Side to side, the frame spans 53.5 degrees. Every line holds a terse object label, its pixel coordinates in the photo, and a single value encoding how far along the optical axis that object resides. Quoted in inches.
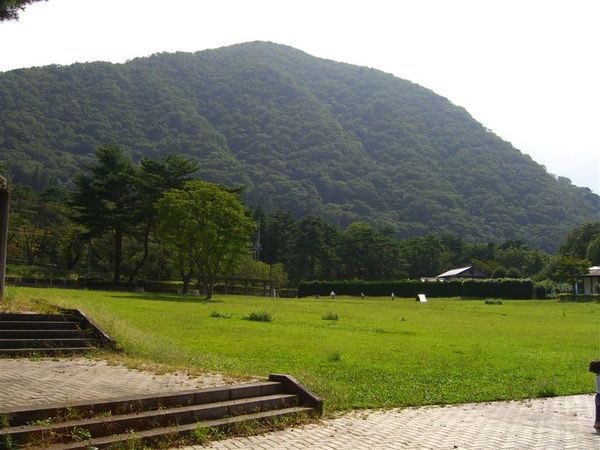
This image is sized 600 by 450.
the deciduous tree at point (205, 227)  2037.4
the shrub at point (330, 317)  1269.7
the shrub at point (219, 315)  1139.4
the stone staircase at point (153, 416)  272.7
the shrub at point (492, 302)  2267.2
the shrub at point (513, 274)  3385.8
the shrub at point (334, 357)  600.8
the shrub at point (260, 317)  1130.5
